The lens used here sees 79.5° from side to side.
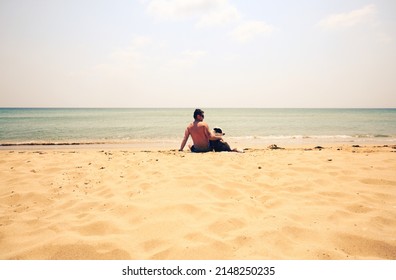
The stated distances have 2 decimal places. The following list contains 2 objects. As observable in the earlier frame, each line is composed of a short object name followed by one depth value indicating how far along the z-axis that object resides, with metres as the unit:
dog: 7.60
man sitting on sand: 7.25
